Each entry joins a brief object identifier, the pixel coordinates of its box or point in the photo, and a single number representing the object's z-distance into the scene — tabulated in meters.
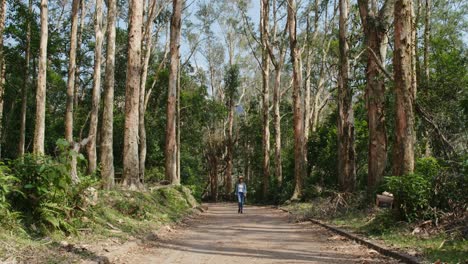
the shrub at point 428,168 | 10.40
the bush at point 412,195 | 9.91
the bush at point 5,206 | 6.95
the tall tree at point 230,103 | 47.44
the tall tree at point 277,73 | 32.38
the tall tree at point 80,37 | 32.59
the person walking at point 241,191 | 21.89
